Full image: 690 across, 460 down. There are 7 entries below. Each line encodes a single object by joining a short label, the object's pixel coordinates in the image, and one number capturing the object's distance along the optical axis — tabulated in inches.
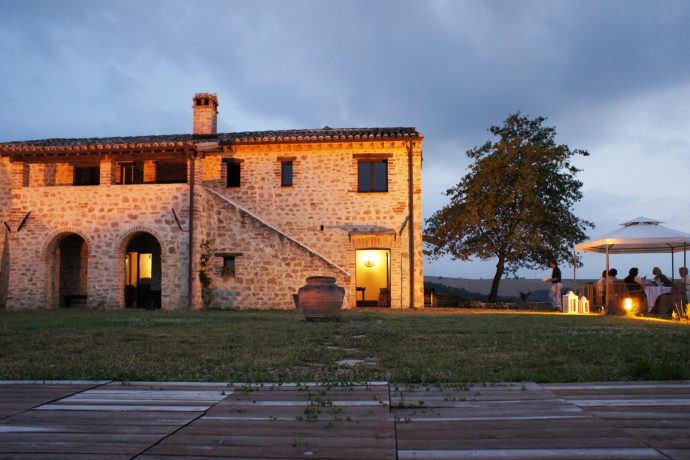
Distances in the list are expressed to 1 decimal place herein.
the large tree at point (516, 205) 782.5
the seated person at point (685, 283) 504.7
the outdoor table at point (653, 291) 576.1
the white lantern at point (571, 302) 619.2
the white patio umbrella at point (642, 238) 549.0
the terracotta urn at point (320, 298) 411.2
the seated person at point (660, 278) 592.7
